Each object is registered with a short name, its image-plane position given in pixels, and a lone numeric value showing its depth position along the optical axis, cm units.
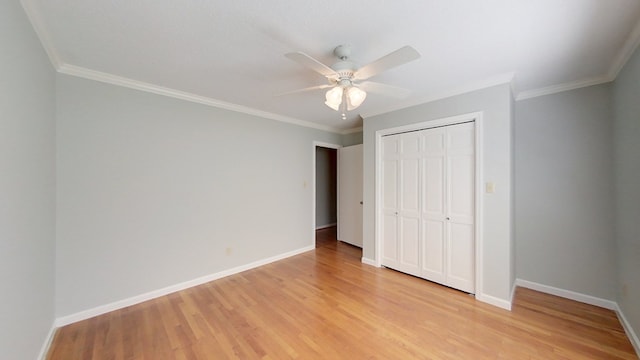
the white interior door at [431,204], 268
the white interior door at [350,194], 443
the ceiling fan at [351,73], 151
